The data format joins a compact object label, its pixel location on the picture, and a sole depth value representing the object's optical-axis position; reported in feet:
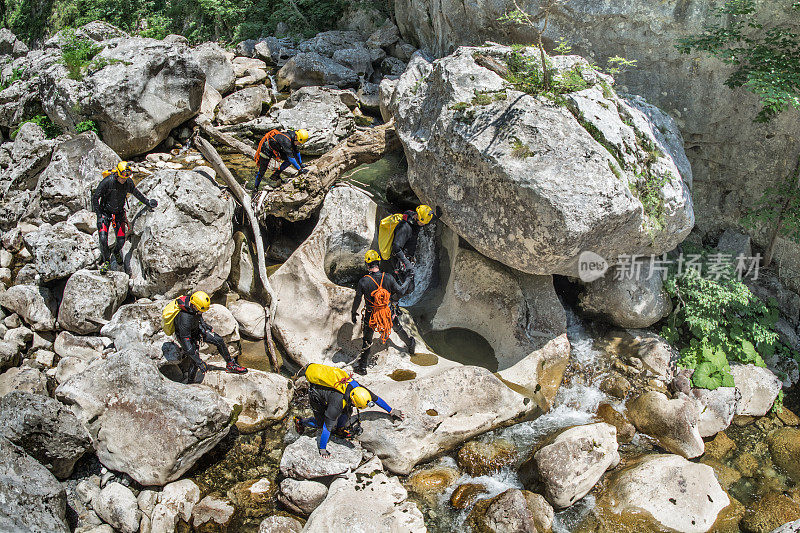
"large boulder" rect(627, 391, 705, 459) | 28.43
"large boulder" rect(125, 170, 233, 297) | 32.71
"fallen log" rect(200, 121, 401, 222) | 35.29
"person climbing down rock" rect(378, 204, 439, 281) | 32.36
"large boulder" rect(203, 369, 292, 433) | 28.32
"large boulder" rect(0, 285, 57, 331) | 31.89
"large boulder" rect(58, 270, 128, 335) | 31.01
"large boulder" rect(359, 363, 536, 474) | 26.20
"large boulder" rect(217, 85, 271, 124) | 52.37
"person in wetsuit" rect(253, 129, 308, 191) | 37.81
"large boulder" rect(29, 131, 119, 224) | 37.83
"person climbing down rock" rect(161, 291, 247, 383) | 27.45
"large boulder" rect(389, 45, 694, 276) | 28.14
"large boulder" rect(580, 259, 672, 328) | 33.96
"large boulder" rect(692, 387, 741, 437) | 30.15
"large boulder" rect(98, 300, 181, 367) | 29.81
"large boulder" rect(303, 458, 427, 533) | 21.93
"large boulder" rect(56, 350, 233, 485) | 24.59
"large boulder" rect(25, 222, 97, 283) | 32.55
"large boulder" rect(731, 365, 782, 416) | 31.73
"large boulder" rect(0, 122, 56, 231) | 39.34
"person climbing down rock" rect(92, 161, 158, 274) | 33.19
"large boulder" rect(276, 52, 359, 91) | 59.98
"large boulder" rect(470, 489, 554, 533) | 23.20
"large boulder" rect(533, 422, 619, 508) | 24.71
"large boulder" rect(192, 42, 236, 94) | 55.57
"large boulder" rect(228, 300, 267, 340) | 32.99
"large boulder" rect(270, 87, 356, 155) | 49.75
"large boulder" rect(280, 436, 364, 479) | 24.64
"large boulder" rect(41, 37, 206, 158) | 43.62
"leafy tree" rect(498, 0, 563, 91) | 33.03
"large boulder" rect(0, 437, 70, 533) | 20.39
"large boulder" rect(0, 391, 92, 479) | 23.66
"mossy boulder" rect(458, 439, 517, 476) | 26.66
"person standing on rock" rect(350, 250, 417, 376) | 30.07
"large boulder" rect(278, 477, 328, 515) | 23.98
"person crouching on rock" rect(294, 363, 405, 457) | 24.30
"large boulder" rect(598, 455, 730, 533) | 24.56
